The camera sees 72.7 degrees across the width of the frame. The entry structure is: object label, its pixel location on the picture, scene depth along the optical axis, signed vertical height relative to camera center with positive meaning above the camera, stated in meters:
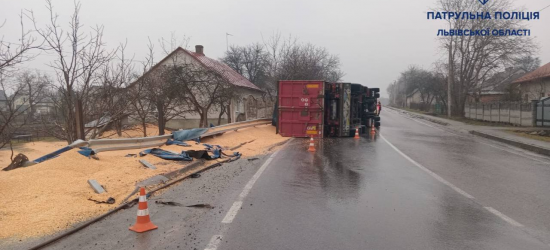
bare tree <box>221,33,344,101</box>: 31.95 +4.58
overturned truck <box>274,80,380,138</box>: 16.62 -0.08
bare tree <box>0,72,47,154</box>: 10.14 +0.21
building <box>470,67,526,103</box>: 38.94 +2.43
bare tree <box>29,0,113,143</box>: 10.73 +0.69
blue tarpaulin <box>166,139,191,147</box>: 11.57 -1.07
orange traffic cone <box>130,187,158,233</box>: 4.68 -1.40
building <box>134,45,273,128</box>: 27.05 -0.16
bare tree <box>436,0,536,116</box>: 33.88 +5.29
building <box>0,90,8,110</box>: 11.25 +0.21
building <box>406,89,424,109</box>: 94.30 +2.65
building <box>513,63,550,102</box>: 32.78 +2.01
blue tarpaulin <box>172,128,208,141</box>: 12.28 -0.88
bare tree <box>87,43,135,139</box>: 12.92 +0.33
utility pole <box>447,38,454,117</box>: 34.86 +3.62
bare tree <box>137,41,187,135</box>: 16.33 +0.91
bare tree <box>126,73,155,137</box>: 14.57 +0.34
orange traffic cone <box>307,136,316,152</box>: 12.47 -1.37
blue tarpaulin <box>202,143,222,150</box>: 11.84 -1.24
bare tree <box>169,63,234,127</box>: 18.65 +1.18
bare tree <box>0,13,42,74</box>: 8.21 +1.11
